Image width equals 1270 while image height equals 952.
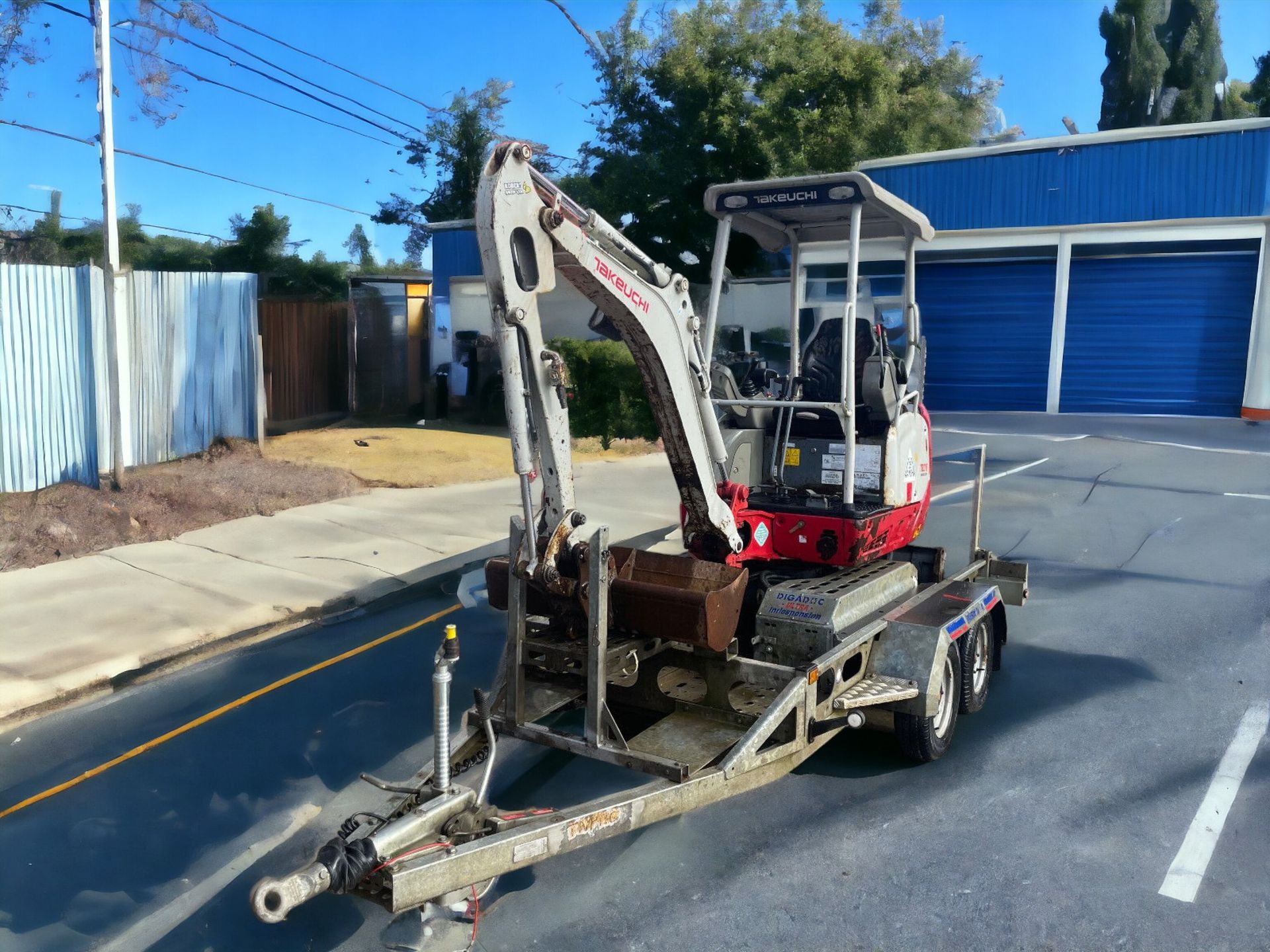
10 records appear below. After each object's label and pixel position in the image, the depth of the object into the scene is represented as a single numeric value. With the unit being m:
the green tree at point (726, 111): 22.34
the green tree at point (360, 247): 37.72
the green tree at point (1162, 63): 34.97
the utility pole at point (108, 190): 11.60
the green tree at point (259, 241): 24.75
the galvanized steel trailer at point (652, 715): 3.82
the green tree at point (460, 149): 31.88
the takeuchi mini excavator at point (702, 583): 4.25
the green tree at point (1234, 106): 35.78
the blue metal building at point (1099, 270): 19.20
